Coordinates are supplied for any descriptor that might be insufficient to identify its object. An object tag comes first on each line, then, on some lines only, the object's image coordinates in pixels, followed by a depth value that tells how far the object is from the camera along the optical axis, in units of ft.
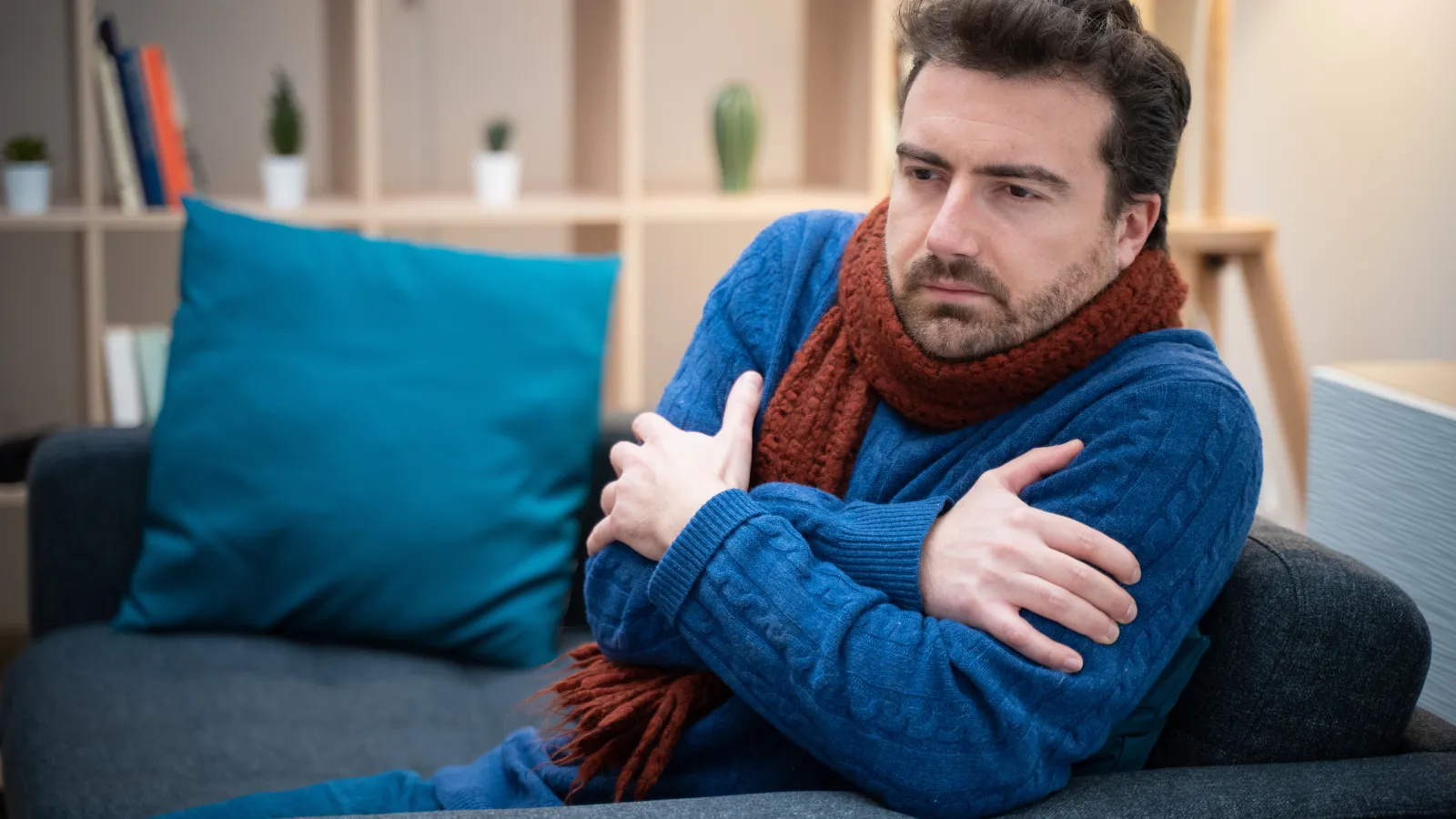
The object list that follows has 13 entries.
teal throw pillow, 6.06
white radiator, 4.94
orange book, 8.65
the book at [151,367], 8.23
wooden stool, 8.29
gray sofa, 3.93
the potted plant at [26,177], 8.50
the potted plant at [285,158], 8.87
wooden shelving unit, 8.59
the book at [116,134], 8.52
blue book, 8.55
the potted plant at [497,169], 9.25
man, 3.81
